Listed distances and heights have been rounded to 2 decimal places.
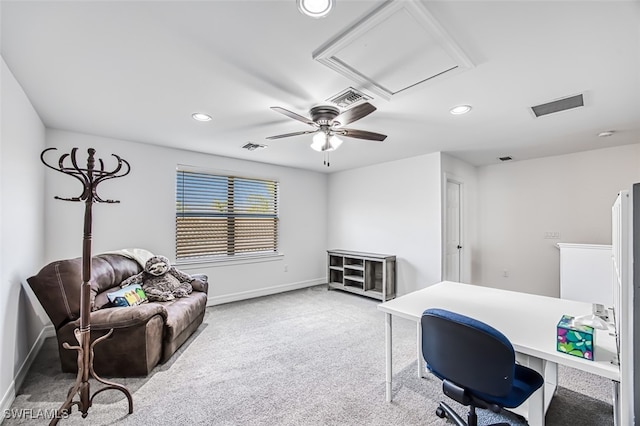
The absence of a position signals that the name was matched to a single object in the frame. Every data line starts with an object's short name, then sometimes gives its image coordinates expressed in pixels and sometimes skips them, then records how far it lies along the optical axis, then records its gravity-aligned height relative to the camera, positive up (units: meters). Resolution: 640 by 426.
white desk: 1.34 -0.64
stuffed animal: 3.08 -0.75
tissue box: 1.28 -0.57
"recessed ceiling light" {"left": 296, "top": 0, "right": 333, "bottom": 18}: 1.28 +0.96
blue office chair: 1.32 -0.74
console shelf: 4.71 -1.03
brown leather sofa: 2.28 -0.90
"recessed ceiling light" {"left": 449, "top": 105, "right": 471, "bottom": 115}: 2.51 +0.98
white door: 4.53 -0.25
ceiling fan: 2.32 +0.81
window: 4.25 +0.00
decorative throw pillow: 2.62 -0.78
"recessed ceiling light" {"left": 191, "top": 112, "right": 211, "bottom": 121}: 2.73 +0.99
